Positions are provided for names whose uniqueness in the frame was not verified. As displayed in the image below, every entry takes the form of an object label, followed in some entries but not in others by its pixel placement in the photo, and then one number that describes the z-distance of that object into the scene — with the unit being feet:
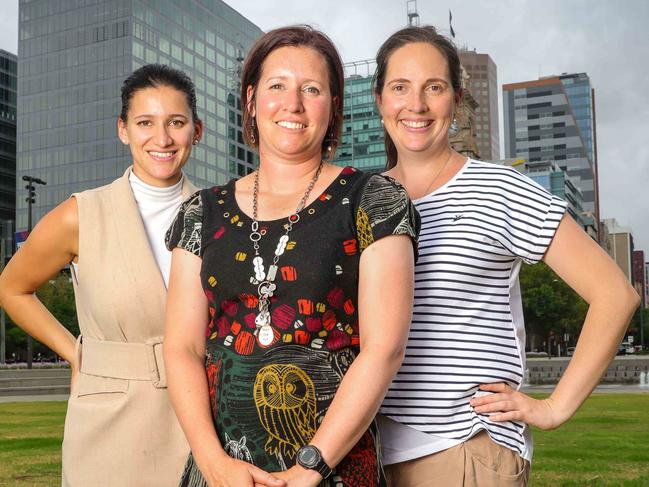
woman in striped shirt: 8.70
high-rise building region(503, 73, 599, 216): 649.20
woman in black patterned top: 7.22
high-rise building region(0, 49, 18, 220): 336.90
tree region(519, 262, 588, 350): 195.52
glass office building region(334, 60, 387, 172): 322.14
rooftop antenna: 366.49
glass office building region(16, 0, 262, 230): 300.81
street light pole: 117.39
